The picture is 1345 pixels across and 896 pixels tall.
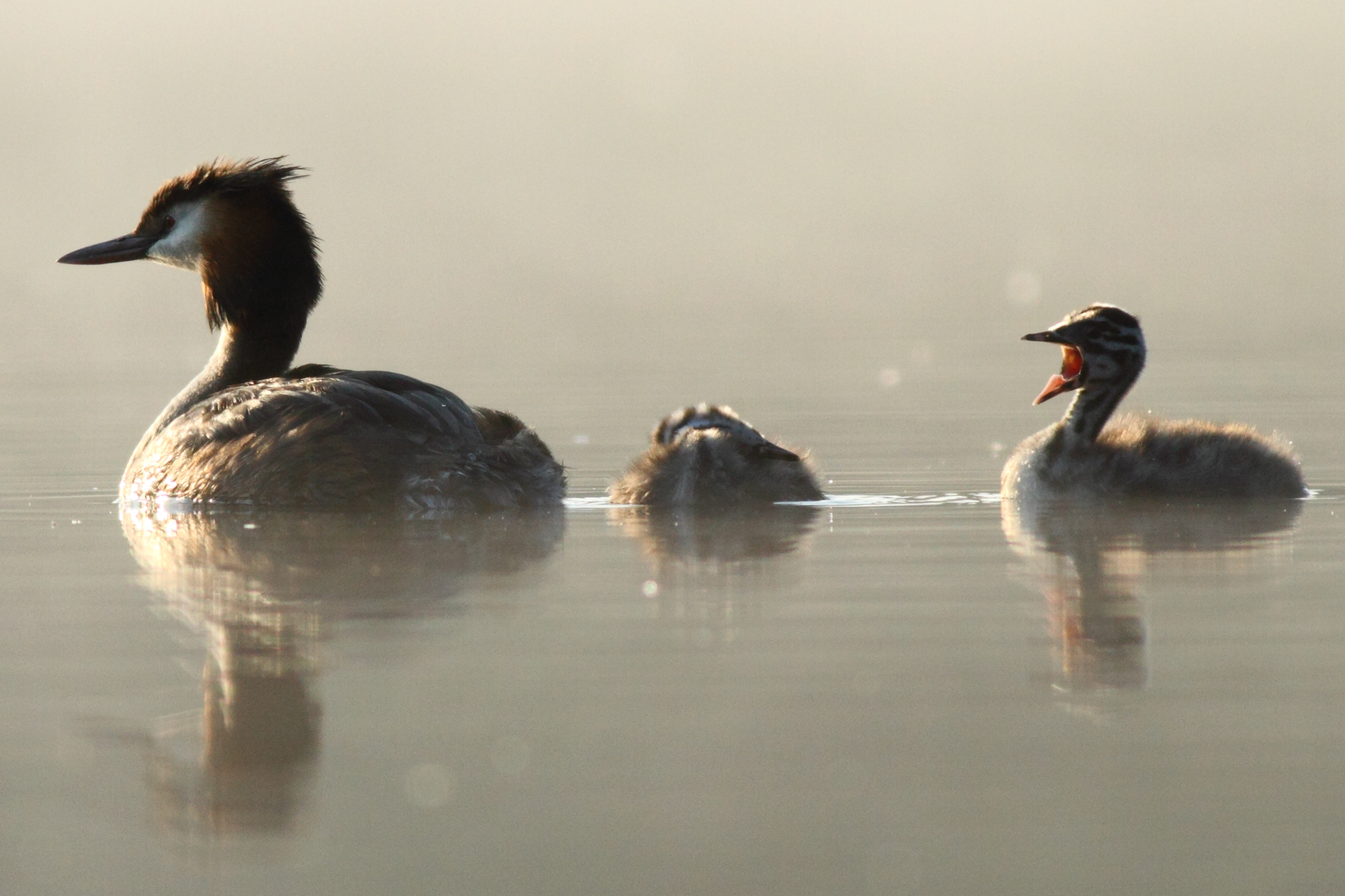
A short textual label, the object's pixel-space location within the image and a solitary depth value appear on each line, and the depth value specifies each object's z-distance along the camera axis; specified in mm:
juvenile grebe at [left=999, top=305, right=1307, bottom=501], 17156
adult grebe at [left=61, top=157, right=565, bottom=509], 16703
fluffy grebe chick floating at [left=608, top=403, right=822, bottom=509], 17297
